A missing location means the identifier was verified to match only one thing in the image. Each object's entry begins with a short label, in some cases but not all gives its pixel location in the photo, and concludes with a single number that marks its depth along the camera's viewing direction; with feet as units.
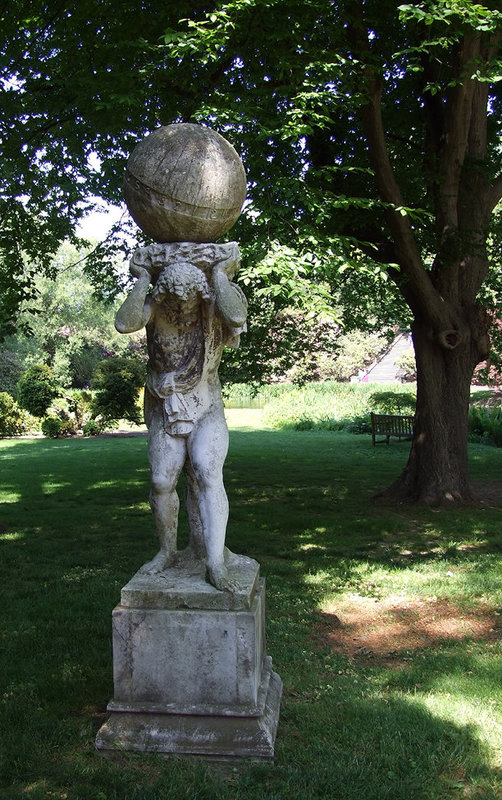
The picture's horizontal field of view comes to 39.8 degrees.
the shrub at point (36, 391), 80.94
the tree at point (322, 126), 25.48
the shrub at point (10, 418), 82.79
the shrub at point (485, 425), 71.10
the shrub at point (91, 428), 81.97
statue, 12.81
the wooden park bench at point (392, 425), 64.39
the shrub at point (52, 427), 80.18
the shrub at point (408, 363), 139.23
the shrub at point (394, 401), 84.79
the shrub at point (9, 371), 125.70
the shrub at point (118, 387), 76.43
